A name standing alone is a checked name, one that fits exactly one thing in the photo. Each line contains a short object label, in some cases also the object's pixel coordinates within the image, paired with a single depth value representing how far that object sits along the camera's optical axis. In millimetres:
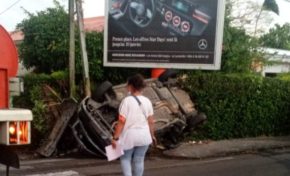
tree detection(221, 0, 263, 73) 16141
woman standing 7000
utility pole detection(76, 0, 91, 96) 13086
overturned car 11242
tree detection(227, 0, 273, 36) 18556
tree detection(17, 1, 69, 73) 14711
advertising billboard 14289
